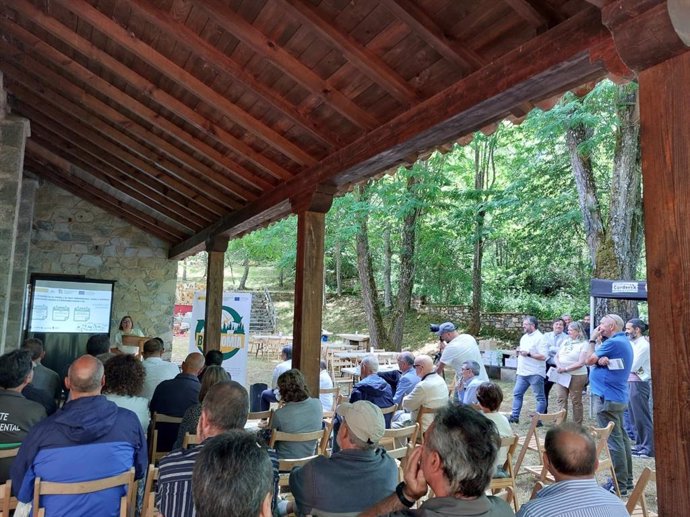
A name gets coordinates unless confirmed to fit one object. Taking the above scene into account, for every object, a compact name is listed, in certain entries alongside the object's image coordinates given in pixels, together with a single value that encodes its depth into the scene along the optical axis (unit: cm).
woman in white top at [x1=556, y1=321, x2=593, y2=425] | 615
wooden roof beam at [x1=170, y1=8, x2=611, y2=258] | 185
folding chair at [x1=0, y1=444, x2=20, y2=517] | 185
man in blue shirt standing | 420
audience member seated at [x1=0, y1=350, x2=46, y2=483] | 241
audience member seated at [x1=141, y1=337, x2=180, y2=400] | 406
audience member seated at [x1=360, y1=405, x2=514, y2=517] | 143
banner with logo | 783
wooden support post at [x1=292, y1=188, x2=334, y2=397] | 400
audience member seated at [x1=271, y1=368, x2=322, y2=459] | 307
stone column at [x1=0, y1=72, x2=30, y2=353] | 493
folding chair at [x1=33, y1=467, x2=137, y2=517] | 184
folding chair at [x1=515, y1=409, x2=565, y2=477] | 364
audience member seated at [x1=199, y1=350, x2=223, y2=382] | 488
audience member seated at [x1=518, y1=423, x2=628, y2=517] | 173
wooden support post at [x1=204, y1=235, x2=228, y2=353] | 708
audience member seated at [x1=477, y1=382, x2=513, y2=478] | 318
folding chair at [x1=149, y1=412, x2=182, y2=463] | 326
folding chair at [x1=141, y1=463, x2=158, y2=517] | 203
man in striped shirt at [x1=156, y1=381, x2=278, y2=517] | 170
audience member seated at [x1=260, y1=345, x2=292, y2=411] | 479
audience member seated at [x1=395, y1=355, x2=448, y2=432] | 426
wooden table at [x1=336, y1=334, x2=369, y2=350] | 1292
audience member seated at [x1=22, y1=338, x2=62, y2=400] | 375
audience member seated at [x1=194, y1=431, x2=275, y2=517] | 113
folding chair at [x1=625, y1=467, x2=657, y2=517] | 219
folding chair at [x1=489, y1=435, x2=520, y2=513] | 284
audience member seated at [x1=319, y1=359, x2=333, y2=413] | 508
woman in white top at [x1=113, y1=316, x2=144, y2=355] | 676
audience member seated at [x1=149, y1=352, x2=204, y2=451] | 343
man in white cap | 191
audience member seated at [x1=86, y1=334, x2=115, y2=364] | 468
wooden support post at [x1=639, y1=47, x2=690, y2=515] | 138
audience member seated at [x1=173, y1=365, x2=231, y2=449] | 278
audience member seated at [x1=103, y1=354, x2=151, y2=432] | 298
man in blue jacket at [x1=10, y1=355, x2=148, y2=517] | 195
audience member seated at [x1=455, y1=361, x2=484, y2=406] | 493
